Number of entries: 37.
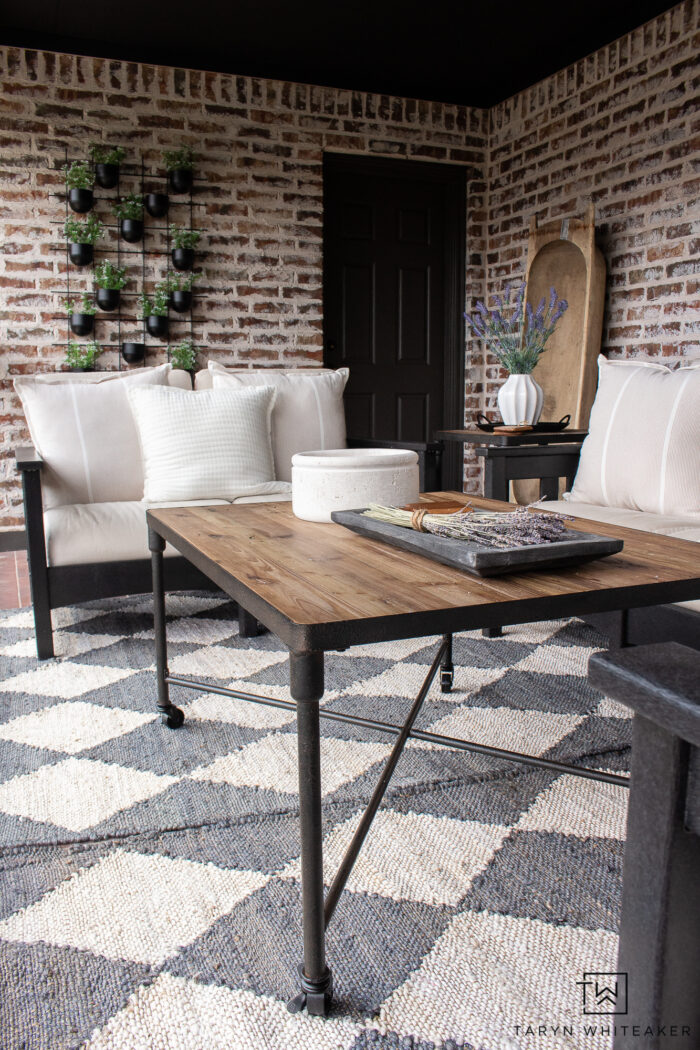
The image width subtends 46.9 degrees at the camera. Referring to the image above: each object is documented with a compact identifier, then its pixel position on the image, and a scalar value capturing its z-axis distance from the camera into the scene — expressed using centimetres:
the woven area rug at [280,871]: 103
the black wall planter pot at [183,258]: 466
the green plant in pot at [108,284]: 456
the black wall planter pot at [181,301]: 469
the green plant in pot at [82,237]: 446
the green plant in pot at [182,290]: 470
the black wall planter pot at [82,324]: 452
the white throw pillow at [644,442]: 238
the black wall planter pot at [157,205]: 461
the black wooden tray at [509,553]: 113
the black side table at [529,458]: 276
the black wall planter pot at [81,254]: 447
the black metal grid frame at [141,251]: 460
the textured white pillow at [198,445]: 279
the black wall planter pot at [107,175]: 445
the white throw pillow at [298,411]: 310
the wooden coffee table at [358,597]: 96
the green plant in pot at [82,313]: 452
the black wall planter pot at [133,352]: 462
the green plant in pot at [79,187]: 440
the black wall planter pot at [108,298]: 455
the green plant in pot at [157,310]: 470
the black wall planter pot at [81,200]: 440
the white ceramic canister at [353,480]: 160
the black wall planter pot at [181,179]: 460
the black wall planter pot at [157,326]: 469
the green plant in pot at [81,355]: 454
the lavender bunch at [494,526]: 120
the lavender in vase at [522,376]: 313
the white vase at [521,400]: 313
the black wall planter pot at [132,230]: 457
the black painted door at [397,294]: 532
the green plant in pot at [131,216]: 457
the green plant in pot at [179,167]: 461
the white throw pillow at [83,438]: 275
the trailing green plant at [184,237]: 470
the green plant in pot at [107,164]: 446
